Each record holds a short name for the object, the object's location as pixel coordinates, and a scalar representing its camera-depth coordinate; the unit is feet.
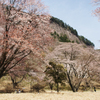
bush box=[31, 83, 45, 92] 57.35
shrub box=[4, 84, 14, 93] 52.89
